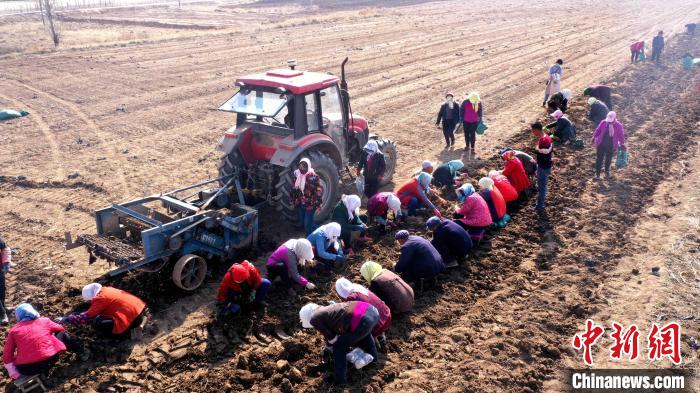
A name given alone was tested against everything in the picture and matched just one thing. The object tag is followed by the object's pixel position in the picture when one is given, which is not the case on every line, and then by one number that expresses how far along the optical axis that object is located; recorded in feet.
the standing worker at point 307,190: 28.60
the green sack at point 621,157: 39.37
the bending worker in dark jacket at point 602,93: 51.98
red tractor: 29.71
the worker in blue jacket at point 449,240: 27.91
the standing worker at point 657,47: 76.22
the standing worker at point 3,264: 25.27
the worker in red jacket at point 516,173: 35.17
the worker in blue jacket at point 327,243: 27.17
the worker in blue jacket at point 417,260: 25.86
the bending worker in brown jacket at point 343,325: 20.40
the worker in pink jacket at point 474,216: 29.84
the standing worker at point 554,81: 53.67
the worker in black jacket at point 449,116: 43.55
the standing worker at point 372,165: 34.35
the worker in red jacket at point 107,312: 22.61
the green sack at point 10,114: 51.96
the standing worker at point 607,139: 37.65
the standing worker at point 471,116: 42.65
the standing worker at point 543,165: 33.47
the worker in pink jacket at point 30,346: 20.31
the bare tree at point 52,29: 90.45
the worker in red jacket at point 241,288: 23.83
